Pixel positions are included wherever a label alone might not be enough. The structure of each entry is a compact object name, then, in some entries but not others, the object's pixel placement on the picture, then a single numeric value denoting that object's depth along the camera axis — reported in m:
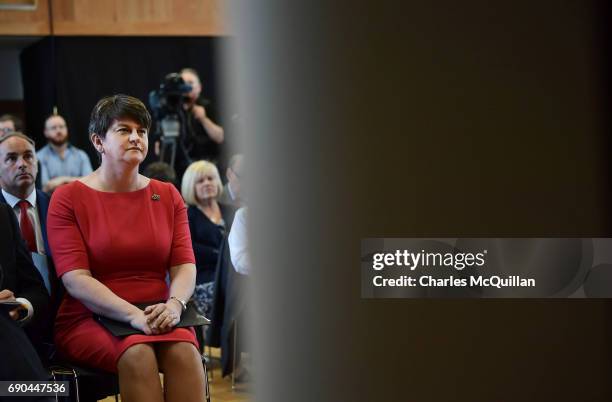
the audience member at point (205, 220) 9.37
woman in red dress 5.15
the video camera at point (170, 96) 12.32
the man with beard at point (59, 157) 13.84
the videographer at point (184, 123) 12.36
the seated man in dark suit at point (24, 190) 6.37
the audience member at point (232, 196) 7.66
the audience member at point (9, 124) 12.27
